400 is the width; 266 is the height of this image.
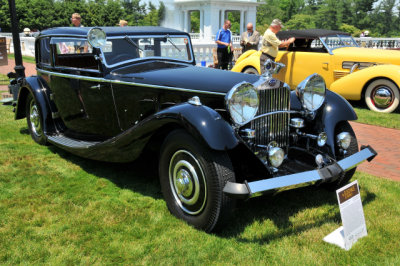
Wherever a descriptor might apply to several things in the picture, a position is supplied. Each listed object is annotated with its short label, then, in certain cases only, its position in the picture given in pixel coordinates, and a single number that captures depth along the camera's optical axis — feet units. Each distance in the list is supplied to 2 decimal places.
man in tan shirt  24.56
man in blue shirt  34.20
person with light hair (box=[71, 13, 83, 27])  23.03
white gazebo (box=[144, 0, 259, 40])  128.67
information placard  8.69
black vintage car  9.01
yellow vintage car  23.75
